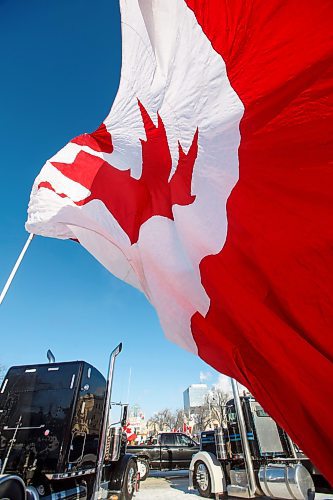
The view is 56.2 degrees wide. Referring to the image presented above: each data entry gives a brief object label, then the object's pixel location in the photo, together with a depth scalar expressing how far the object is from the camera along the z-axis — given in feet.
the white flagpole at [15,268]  10.80
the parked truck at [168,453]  38.83
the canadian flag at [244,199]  3.73
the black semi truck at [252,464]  18.61
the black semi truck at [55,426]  15.10
